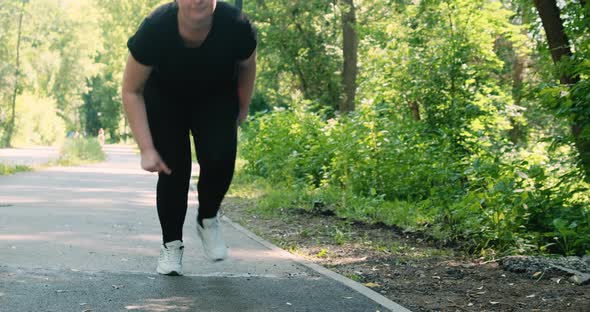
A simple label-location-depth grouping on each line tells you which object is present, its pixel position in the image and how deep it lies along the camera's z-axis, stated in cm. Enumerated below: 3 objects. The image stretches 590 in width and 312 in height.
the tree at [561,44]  714
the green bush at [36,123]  5934
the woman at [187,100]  493
